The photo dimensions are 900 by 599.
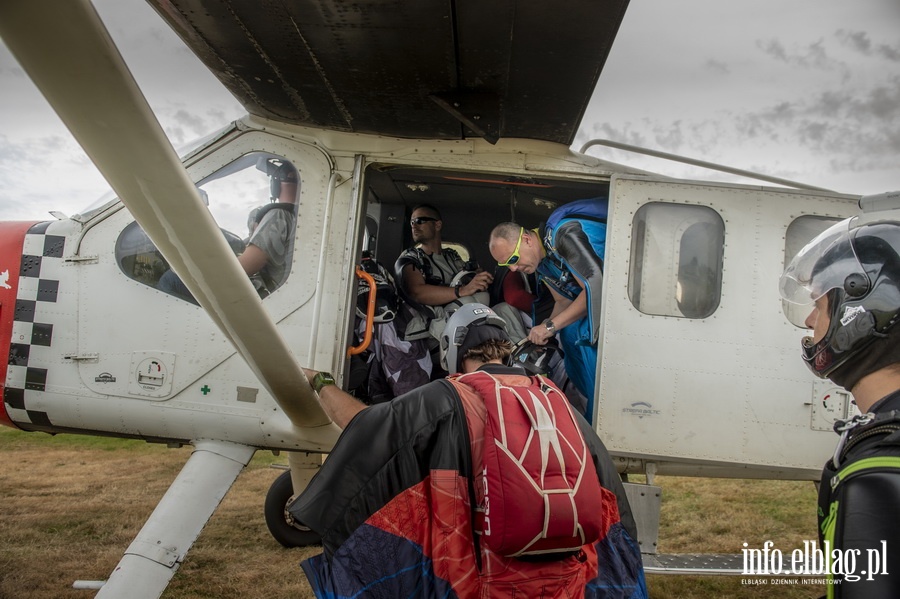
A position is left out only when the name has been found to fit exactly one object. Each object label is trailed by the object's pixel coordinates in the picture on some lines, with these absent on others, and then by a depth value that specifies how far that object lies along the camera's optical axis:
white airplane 3.50
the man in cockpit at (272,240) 3.81
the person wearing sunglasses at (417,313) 4.40
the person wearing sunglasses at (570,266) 3.98
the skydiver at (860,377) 1.10
